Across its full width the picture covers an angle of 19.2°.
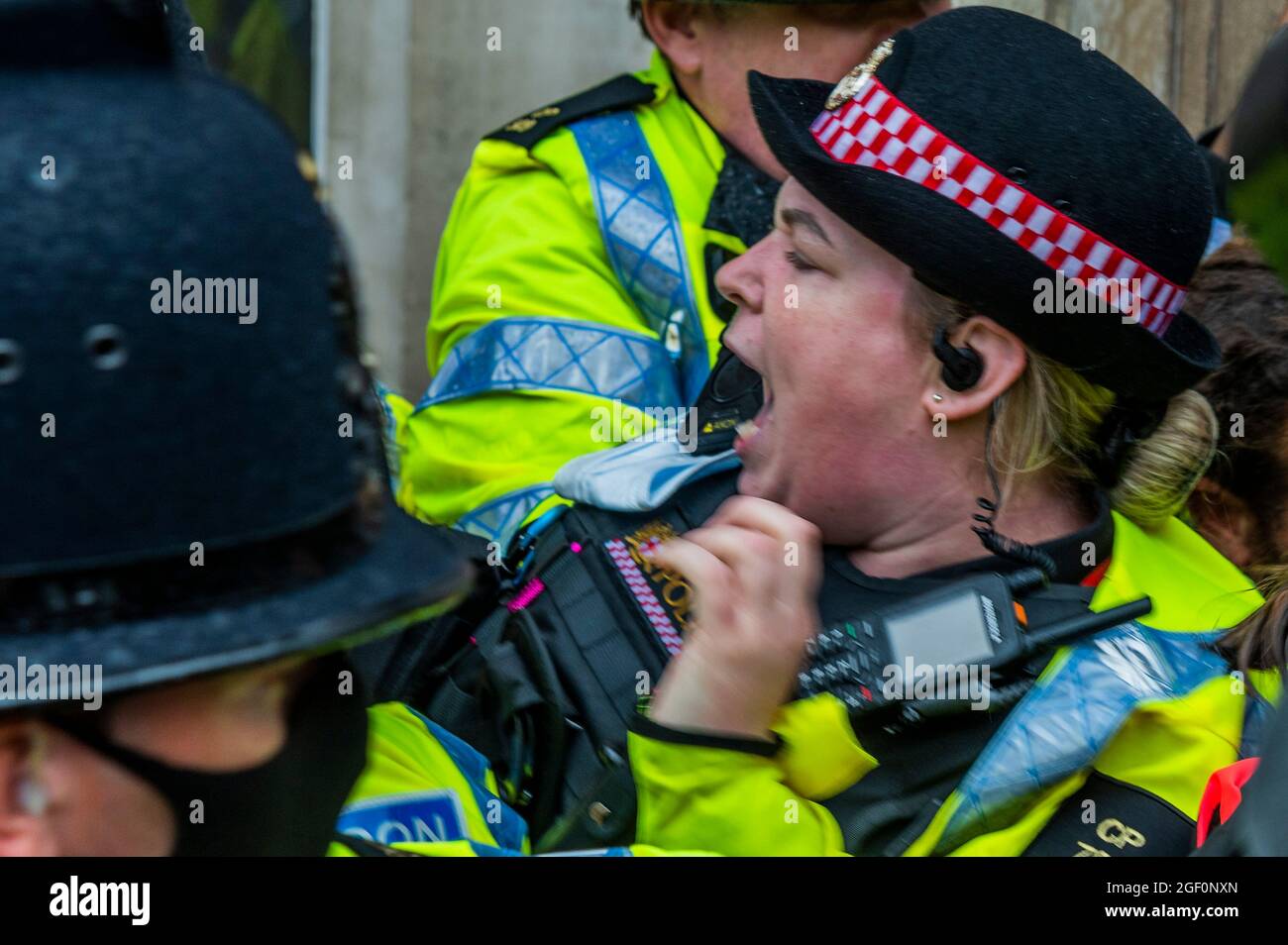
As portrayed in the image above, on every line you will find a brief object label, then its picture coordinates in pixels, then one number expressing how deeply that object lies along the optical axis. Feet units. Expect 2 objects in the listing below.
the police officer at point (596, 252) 7.54
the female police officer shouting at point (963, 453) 6.23
